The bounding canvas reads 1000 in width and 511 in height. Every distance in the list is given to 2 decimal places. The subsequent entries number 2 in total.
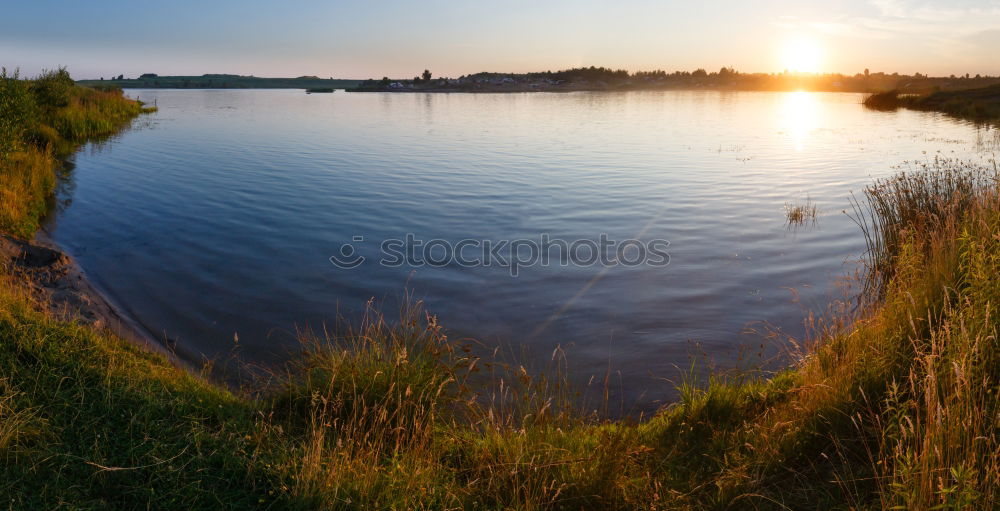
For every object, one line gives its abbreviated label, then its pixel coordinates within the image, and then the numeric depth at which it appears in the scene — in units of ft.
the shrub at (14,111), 54.70
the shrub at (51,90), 105.00
